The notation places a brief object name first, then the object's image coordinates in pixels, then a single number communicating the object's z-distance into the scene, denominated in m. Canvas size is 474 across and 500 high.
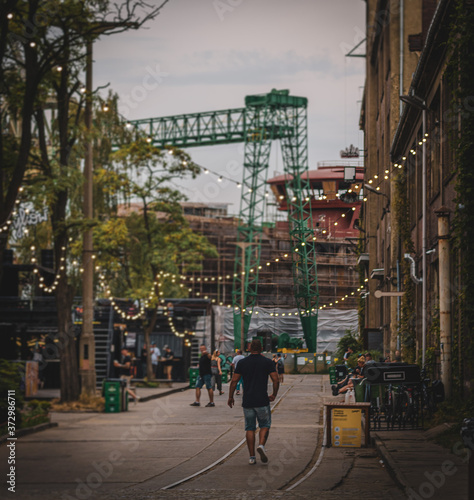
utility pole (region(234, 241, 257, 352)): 61.28
